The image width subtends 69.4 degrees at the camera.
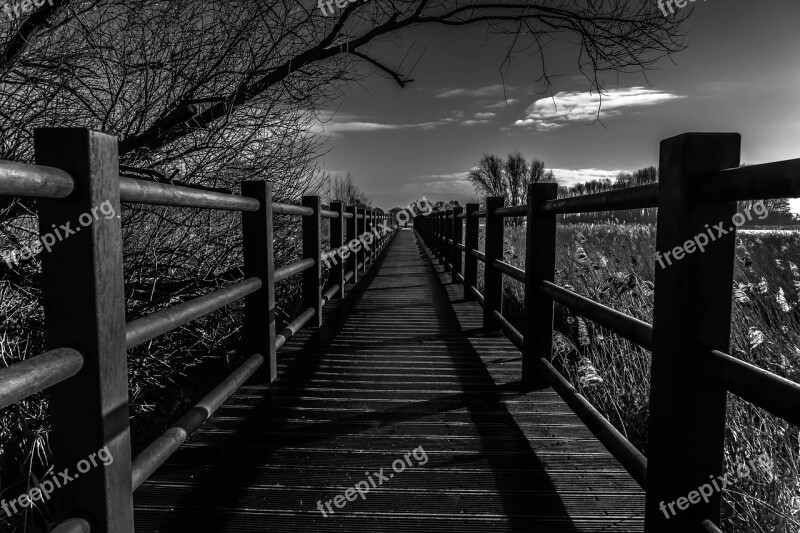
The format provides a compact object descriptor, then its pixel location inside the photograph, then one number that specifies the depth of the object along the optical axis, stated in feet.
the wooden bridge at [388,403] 4.78
